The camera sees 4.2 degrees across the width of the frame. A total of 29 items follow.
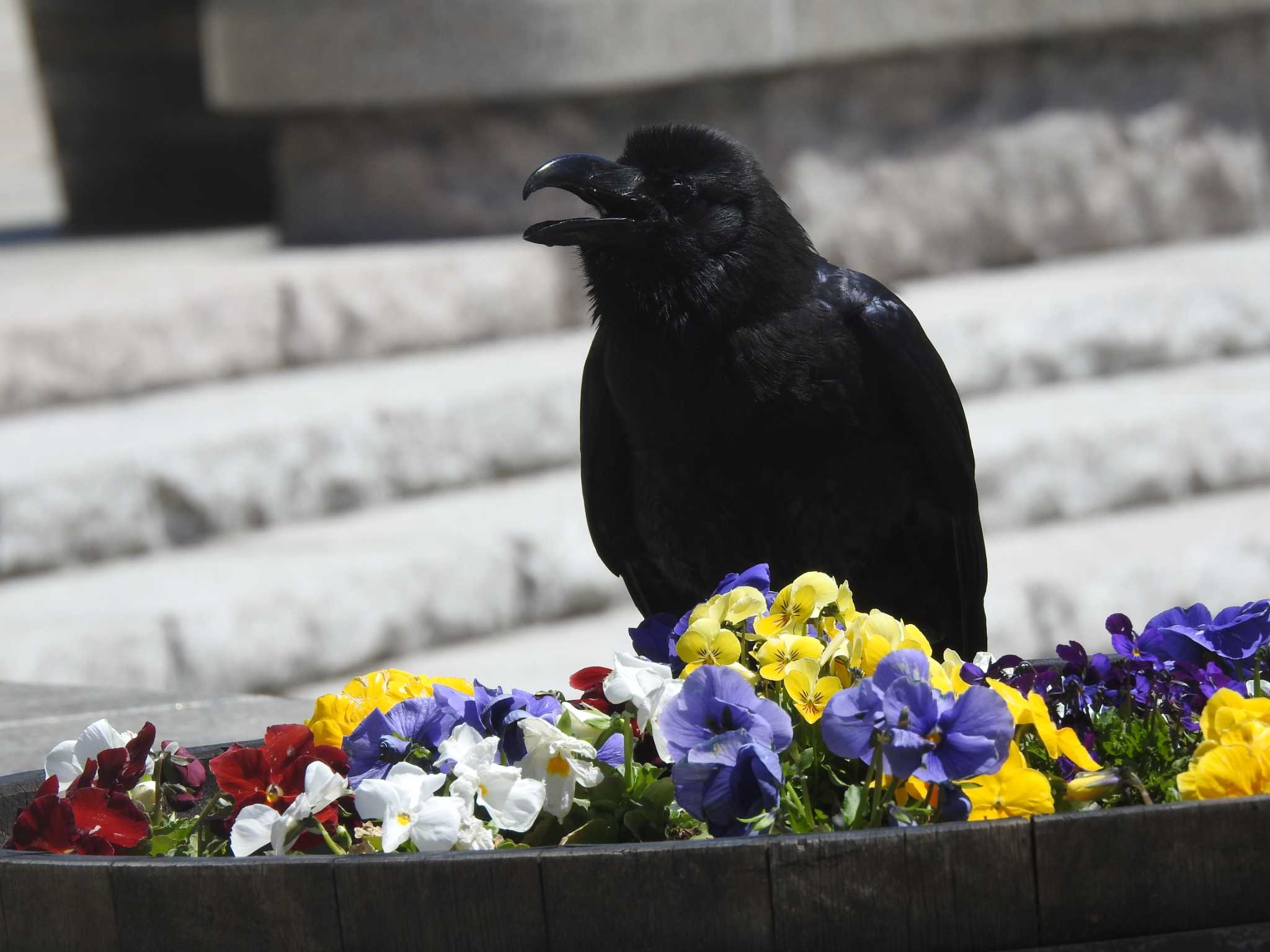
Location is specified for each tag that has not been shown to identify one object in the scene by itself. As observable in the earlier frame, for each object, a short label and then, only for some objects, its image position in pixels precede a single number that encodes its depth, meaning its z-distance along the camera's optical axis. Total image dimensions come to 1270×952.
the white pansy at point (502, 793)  7.27
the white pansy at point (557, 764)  7.29
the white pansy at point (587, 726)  7.35
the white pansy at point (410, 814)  7.25
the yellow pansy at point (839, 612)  7.36
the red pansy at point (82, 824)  7.28
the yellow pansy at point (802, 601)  7.35
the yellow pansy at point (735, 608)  7.36
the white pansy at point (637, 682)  7.32
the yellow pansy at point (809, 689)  7.29
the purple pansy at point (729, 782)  7.22
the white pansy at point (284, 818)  7.27
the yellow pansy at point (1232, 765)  7.23
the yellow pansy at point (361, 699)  7.43
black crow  7.67
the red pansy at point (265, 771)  7.33
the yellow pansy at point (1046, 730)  7.28
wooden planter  7.15
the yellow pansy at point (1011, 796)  7.23
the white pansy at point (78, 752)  7.38
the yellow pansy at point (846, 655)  7.31
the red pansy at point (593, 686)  7.41
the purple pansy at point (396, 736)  7.33
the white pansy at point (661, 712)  7.28
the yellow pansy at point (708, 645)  7.34
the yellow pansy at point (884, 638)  7.30
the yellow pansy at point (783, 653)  7.31
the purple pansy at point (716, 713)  7.25
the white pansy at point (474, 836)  7.26
